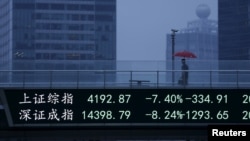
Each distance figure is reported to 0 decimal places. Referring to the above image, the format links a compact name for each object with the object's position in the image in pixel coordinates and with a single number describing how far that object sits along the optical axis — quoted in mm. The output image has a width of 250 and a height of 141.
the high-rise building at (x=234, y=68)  43219
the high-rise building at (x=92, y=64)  46047
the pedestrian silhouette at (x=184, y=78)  42500
